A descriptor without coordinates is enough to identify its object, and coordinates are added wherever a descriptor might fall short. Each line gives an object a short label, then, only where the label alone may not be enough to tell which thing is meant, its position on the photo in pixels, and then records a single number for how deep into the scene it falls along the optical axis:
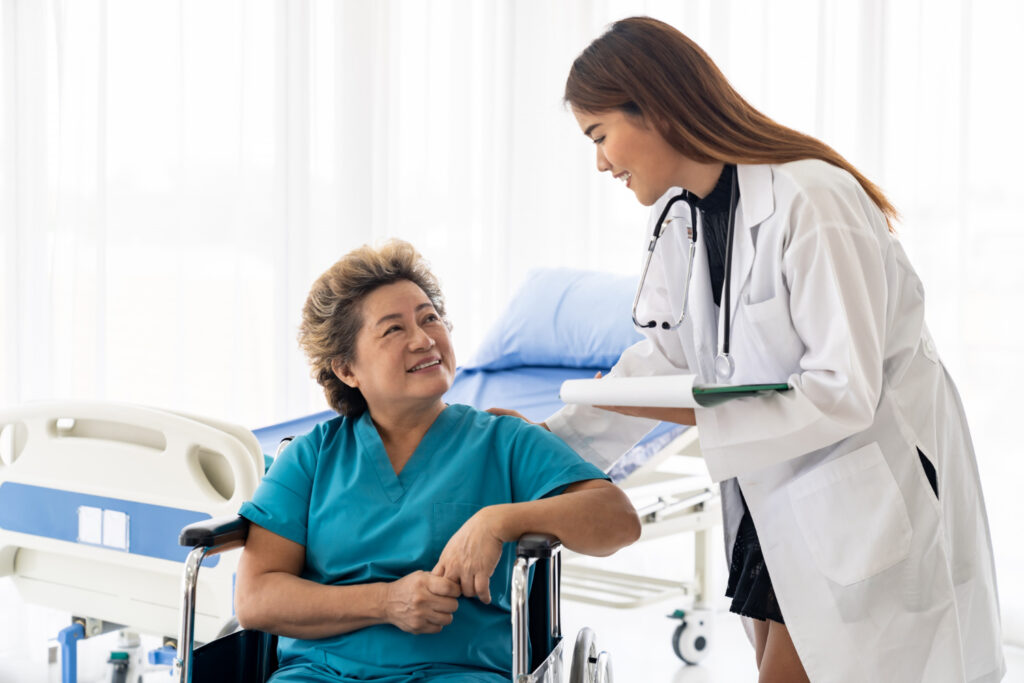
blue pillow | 4.57
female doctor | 3.01
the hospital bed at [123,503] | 3.57
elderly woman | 3.11
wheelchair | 3.00
